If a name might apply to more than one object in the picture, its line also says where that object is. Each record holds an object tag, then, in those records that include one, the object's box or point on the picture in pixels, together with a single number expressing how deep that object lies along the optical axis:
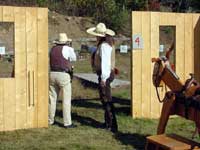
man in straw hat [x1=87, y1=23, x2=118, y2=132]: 10.12
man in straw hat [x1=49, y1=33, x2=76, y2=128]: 10.45
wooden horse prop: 8.02
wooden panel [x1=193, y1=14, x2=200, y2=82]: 12.25
